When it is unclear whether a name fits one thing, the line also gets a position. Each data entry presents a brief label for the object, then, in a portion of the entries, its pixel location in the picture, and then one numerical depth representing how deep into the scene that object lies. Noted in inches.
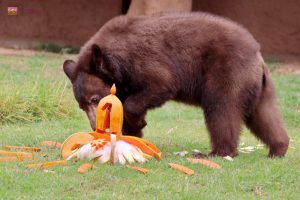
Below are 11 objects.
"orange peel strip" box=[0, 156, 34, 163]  510.3
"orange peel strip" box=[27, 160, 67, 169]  486.6
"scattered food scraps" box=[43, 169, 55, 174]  471.5
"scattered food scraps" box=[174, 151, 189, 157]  562.6
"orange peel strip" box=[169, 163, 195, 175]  483.2
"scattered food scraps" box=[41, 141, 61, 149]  588.7
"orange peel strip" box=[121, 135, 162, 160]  526.6
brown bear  540.7
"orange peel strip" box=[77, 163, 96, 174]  470.9
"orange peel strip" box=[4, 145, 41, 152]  564.4
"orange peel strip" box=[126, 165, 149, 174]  478.3
